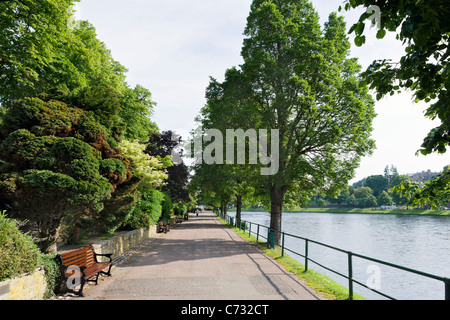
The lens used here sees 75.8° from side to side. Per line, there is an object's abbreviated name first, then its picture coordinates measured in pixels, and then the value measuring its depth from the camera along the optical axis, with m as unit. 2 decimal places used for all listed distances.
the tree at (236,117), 17.11
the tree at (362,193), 126.34
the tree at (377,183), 144.00
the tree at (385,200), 112.21
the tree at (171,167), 30.34
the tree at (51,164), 7.49
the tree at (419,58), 3.48
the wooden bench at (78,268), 6.47
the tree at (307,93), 15.39
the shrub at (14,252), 5.03
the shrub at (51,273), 6.12
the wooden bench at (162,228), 22.79
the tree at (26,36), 10.94
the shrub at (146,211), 16.81
